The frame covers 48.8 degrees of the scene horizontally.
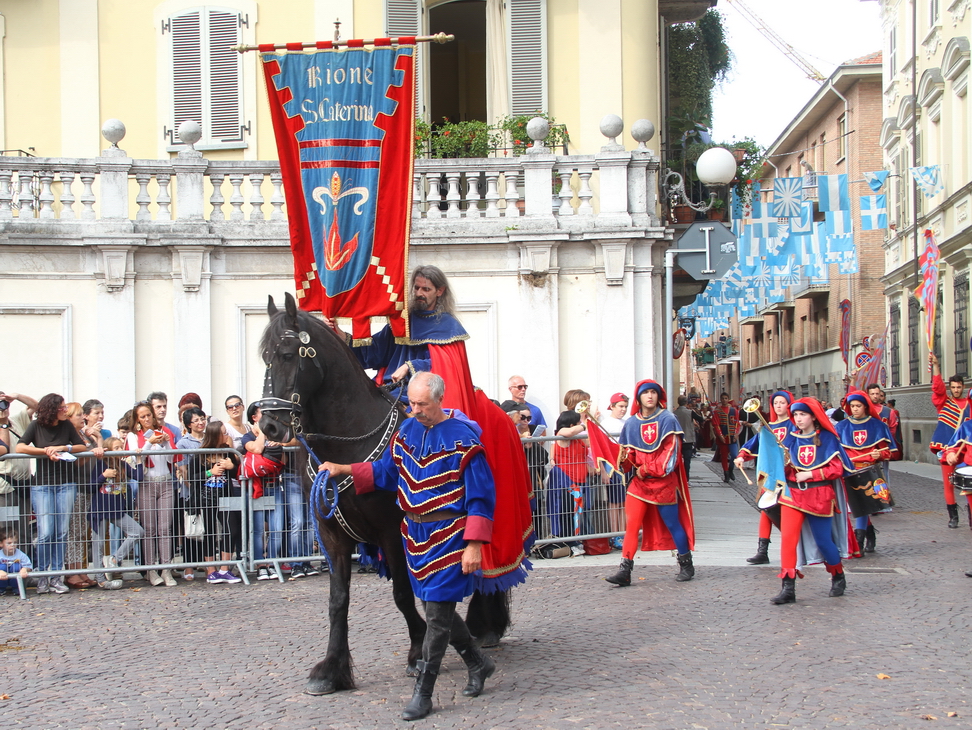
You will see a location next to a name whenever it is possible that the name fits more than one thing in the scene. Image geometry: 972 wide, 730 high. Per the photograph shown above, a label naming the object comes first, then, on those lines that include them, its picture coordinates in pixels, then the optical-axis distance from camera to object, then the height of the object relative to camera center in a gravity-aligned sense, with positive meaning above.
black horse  6.03 -0.21
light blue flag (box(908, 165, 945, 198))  25.05 +4.75
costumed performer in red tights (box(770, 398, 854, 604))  9.12 -0.91
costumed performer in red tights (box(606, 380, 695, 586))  10.08 -0.92
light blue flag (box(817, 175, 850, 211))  19.05 +3.36
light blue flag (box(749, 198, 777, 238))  18.34 +2.70
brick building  37.91 +3.94
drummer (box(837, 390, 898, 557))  11.83 -0.70
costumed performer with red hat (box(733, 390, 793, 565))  9.52 -0.36
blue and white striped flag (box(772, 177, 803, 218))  18.33 +3.16
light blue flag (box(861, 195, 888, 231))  20.88 +3.34
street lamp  13.39 +2.72
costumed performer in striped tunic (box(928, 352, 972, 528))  13.50 -0.67
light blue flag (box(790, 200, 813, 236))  18.27 +2.72
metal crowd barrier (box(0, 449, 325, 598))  9.93 -1.18
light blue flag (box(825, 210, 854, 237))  18.72 +2.80
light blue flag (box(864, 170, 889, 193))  20.77 +3.94
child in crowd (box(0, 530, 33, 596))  9.76 -1.46
